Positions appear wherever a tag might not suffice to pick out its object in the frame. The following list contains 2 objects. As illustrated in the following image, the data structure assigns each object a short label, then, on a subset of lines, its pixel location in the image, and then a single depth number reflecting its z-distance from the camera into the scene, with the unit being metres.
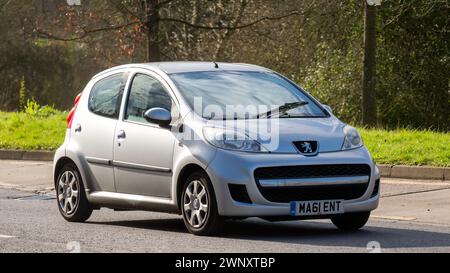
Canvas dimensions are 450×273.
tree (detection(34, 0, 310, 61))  25.44
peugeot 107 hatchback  10.02
